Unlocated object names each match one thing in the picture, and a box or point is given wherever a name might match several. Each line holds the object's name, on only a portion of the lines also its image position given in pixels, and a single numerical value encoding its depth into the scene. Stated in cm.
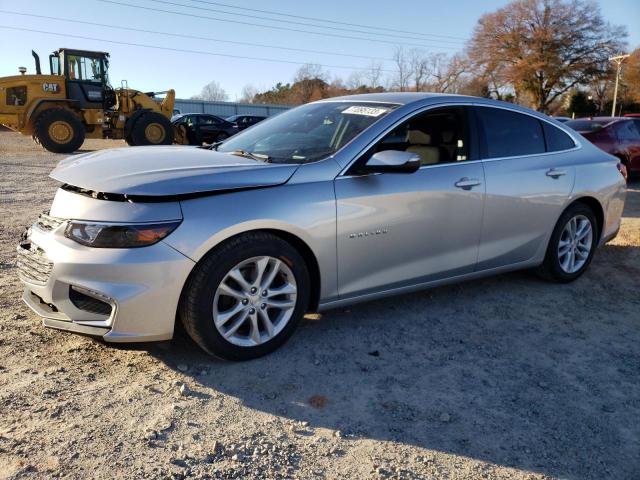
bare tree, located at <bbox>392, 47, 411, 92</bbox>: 6109
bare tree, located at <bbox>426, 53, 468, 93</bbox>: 5475
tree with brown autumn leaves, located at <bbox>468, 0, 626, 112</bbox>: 4869
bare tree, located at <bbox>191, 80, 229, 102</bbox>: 7866
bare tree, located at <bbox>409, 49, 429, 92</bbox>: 6084
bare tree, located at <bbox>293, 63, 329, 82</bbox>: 7306
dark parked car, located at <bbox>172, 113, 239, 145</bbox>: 2153
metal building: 5166
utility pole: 4501
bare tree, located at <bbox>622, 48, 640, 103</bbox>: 5066
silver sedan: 281
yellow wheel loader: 1605
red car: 1032
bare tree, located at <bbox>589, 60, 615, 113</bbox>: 4909
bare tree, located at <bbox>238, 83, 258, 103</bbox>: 8496
